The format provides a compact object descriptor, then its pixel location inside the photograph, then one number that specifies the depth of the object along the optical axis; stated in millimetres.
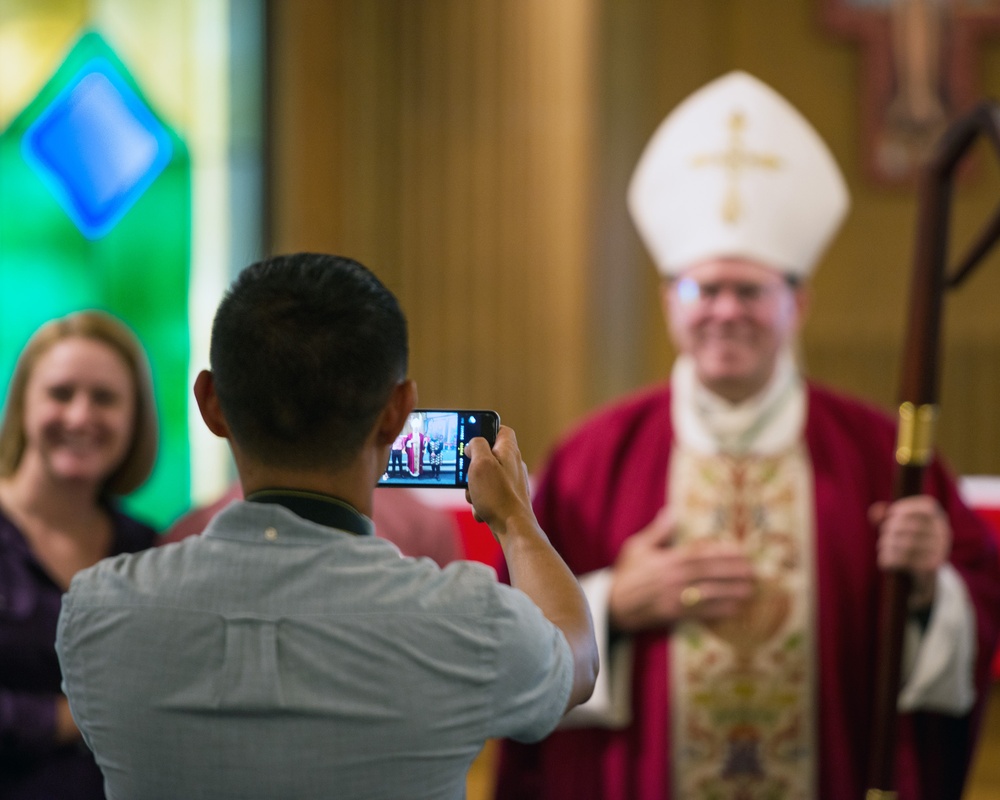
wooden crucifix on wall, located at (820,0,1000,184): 10703
